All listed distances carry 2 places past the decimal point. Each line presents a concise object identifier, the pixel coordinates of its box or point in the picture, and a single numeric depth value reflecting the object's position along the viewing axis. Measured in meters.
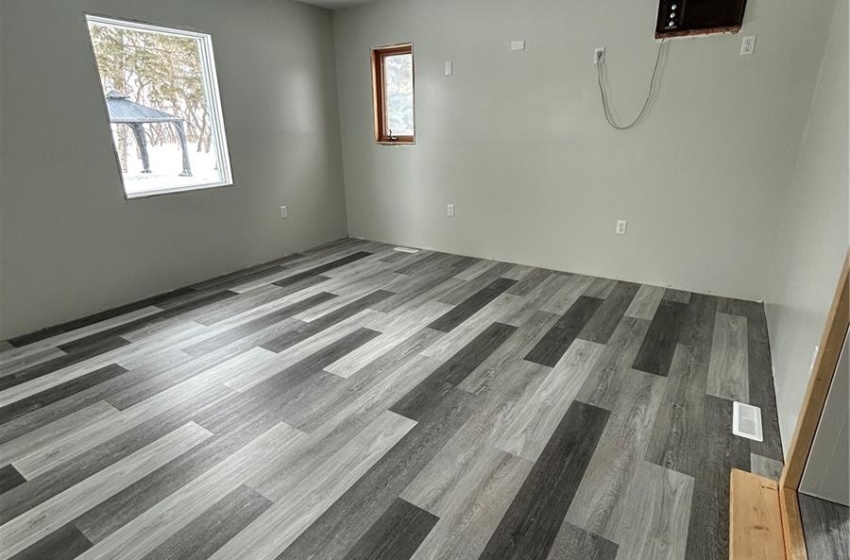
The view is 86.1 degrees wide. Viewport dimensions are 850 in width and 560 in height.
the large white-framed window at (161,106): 3.22
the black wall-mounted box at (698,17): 2.95
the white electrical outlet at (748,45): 2.96
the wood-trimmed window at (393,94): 4.51
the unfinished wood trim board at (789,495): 1.36
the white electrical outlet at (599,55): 3.44
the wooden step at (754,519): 1.37
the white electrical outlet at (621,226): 3.70
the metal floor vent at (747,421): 1.94
